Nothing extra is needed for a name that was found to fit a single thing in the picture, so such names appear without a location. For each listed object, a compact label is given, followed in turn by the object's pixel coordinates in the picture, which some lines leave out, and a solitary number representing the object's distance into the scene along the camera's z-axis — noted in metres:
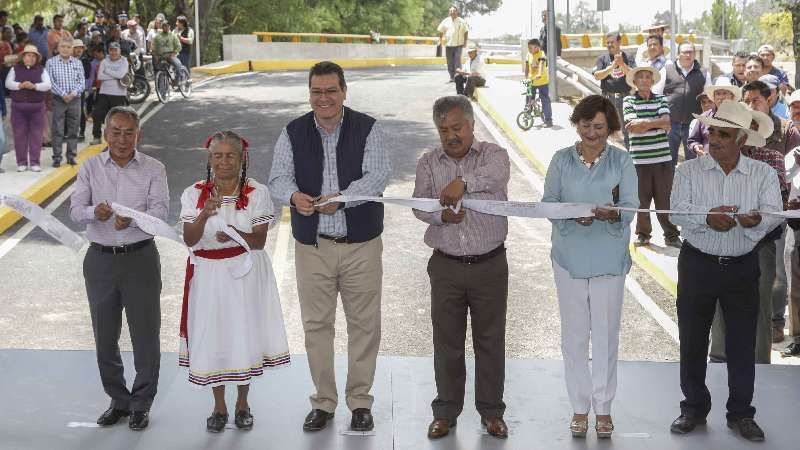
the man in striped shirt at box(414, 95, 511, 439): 6.19
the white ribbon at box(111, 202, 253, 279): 6.10
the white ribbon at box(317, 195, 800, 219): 6.09
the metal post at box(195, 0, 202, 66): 39.42
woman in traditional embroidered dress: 6.17
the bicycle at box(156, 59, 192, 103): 24.41
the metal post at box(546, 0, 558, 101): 23.69
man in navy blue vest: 6.31
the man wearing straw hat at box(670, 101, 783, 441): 6.20
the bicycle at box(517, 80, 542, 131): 19.88
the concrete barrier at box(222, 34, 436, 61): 40.72
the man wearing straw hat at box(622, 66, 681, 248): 11.06
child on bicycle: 20.20
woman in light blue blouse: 6.13
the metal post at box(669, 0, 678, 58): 20.17
